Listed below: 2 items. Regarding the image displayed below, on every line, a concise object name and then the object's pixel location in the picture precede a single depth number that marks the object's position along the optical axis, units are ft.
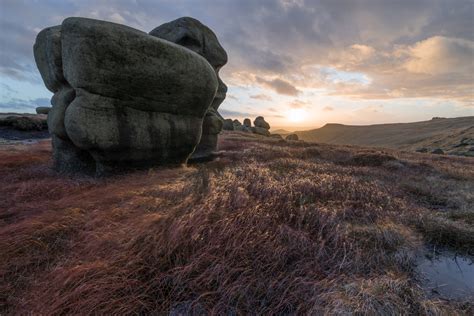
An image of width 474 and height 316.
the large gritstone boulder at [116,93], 26.96
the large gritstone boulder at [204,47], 48.47
